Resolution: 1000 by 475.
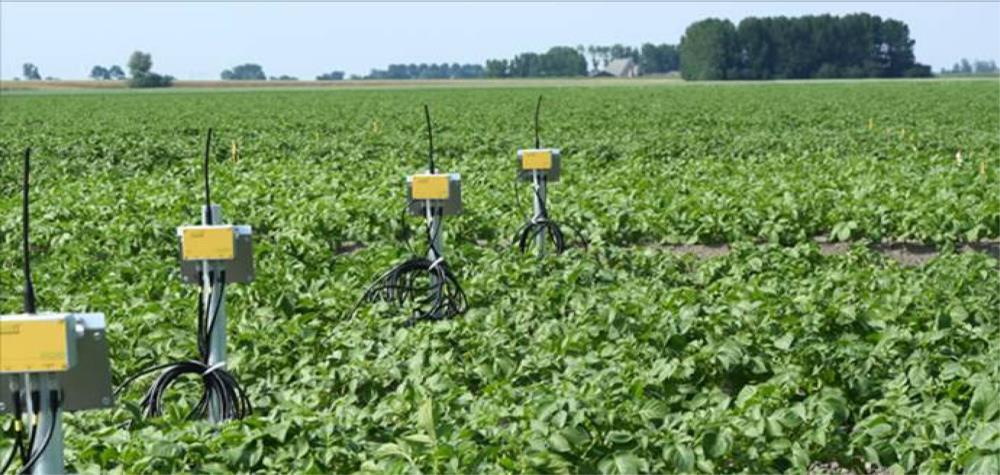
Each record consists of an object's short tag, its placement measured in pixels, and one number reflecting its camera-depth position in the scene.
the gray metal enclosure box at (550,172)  10.21
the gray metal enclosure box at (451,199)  8.08
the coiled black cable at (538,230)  10.12
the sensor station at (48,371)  3.59
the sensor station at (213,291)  5.50
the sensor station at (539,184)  10.08
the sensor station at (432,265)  7.99
